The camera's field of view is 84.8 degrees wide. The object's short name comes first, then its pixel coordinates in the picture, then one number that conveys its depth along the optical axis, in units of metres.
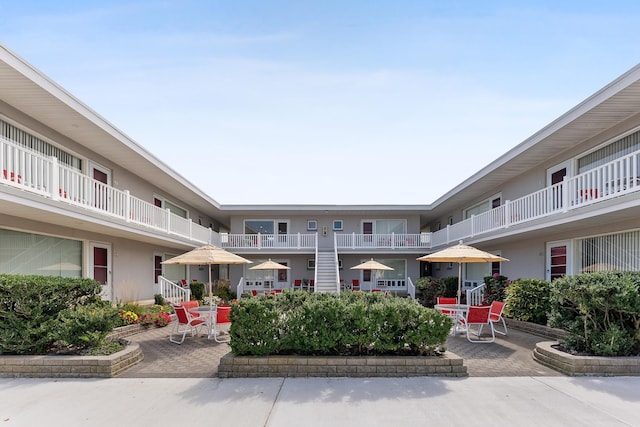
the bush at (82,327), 6.19
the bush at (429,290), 16.70
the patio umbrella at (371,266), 16.20
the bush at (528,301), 9.88
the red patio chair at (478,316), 8.54
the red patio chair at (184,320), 8.65
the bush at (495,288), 12.27
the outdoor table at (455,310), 9.38
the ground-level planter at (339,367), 5.79
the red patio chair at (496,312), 9.00
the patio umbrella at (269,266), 16.44
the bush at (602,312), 5.99
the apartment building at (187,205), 8.03
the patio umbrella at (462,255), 9.96
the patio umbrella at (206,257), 9.49
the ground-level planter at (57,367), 5.85
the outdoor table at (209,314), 9.00
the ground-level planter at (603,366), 5.83
